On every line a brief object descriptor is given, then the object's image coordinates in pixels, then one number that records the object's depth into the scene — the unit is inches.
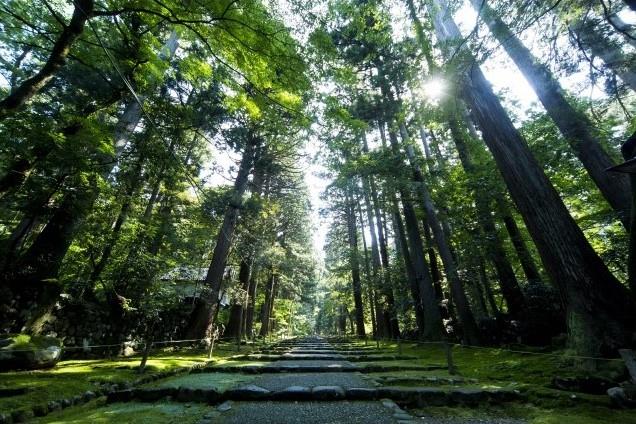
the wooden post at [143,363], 217.8
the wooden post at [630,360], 119.8
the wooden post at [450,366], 210.3
